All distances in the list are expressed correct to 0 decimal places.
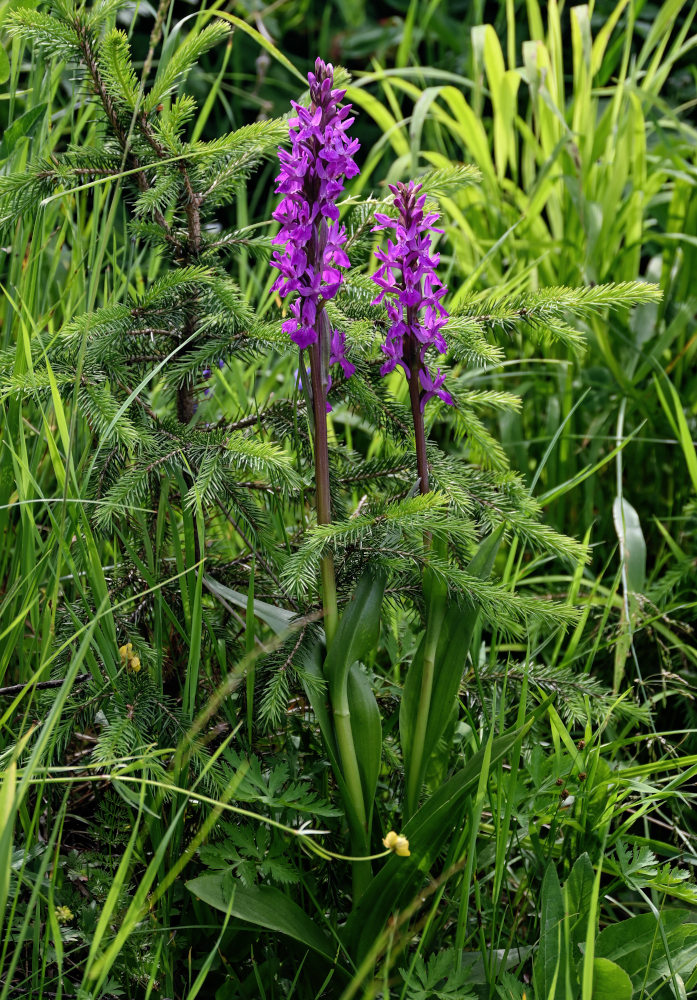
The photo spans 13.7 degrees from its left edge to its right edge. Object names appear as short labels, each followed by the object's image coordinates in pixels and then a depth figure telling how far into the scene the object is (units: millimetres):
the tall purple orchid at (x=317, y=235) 1485
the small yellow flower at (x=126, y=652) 1552
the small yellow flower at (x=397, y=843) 1469
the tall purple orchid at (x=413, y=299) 1523
